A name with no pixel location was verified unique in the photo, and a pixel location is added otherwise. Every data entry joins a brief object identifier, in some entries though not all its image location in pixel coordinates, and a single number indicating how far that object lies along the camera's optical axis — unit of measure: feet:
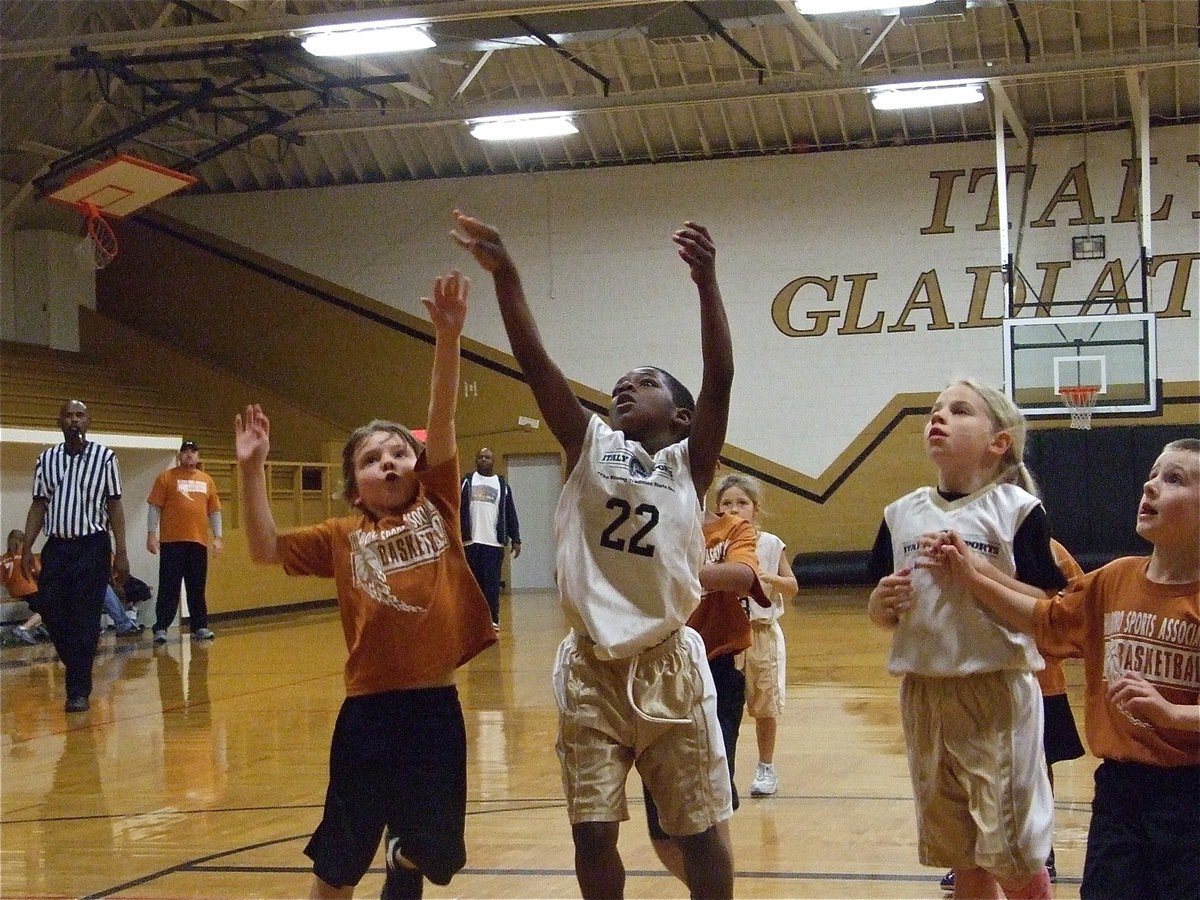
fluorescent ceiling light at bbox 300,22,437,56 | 44.09
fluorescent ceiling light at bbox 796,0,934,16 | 40.24
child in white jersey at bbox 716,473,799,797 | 18.67
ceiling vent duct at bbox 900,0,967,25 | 46.34
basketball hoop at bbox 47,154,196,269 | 50.37
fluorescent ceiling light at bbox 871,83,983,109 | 51.29
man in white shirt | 44.16
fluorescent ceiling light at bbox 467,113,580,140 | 54.24
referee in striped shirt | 27.48
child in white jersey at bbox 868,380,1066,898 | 10.72
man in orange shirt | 42.14
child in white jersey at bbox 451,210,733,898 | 10.41
